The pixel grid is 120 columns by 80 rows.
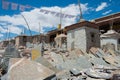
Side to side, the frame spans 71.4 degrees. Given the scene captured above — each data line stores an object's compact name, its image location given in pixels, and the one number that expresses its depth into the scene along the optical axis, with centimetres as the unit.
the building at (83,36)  719
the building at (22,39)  2058
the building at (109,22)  1373
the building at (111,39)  1038
